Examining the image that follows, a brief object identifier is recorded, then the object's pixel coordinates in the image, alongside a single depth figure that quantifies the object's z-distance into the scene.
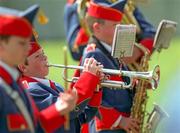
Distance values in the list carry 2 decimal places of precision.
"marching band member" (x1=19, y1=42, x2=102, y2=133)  8.45
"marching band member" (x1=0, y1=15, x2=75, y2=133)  6.95
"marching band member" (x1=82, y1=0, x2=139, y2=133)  10.08
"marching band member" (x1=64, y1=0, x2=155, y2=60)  15.44
